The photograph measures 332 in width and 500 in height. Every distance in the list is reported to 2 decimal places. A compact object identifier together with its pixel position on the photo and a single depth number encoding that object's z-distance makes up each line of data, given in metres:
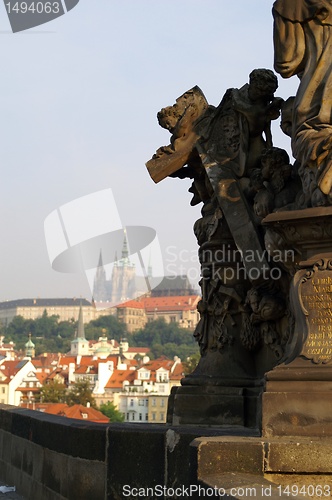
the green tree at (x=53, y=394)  108.88
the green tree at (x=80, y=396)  111.00
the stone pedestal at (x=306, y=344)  5.13
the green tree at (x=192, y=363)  75.03
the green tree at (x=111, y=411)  109.31
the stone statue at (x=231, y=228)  6.71
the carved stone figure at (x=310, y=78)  5.45
